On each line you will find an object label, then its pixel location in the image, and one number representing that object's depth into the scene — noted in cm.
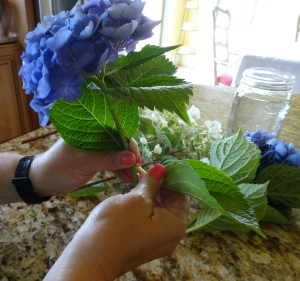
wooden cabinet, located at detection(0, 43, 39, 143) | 146
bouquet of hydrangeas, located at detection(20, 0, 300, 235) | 23
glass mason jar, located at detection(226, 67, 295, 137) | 65
